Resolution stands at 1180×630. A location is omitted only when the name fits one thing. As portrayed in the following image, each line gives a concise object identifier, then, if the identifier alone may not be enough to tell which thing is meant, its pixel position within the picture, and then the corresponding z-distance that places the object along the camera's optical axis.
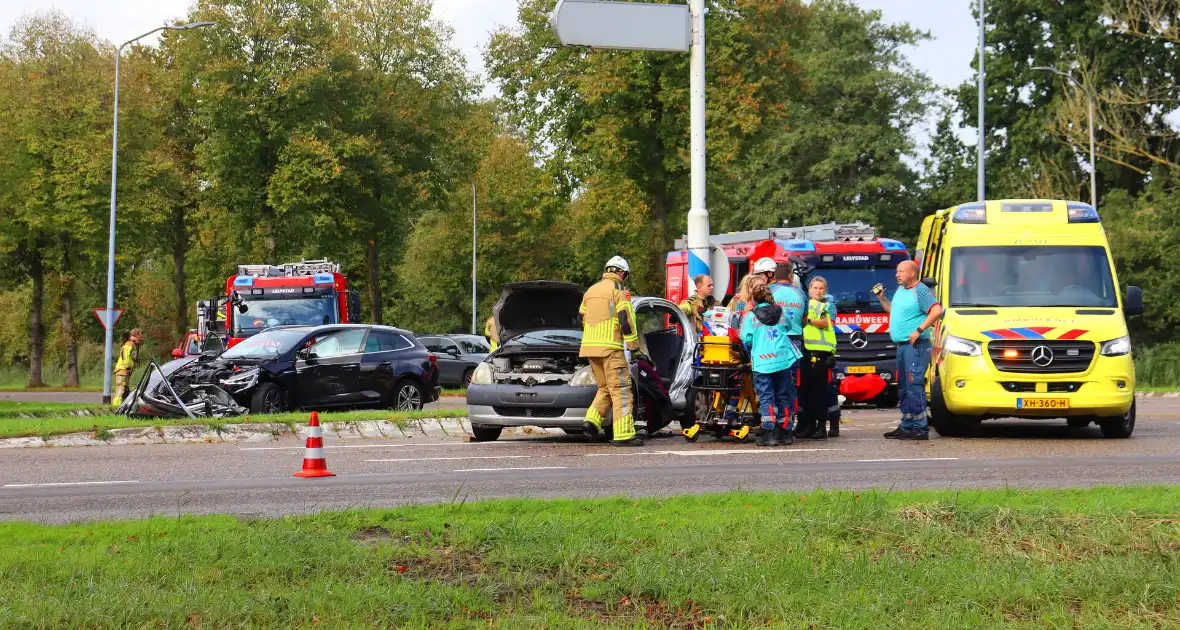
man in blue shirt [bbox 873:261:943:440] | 15.13
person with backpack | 14.30
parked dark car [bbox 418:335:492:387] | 39.50
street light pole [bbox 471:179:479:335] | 65.62
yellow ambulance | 15.06
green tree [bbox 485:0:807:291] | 38.00
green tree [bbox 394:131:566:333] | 63.59
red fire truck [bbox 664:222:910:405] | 23.55
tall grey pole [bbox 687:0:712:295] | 19.80
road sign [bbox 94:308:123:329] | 33.84
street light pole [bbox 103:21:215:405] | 36.62
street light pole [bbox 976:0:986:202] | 39.38
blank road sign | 18.77
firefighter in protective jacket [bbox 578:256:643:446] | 14.61
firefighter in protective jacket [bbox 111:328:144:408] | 25.89
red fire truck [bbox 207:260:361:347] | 29.67
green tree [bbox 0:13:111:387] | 44.44
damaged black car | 19.70
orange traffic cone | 11.66
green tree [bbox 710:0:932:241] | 57.91
